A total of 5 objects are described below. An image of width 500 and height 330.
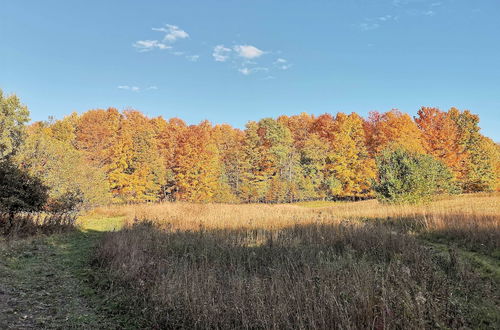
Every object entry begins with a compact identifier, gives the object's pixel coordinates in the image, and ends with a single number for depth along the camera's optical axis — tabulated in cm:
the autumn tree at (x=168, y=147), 3388
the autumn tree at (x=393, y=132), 3250
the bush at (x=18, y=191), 1014
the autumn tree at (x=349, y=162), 3622
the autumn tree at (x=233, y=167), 3707
